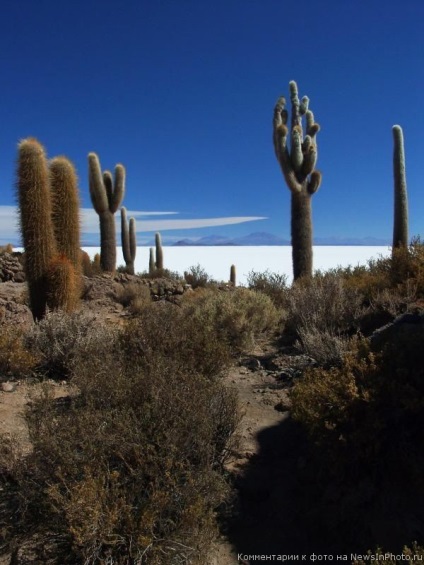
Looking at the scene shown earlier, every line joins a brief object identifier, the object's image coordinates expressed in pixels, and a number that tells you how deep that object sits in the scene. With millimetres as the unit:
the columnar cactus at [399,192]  13773
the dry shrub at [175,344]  4910
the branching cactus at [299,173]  13930
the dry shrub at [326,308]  6594
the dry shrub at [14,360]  5266
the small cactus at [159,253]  23906
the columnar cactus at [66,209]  8719
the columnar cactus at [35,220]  7910
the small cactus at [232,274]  20675
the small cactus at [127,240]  22984
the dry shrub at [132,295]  11597
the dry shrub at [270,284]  10248
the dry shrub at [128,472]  2516
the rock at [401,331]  3860
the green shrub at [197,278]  17328
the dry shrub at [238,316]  6988
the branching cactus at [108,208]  17844
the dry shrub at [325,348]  5199
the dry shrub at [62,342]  5539
